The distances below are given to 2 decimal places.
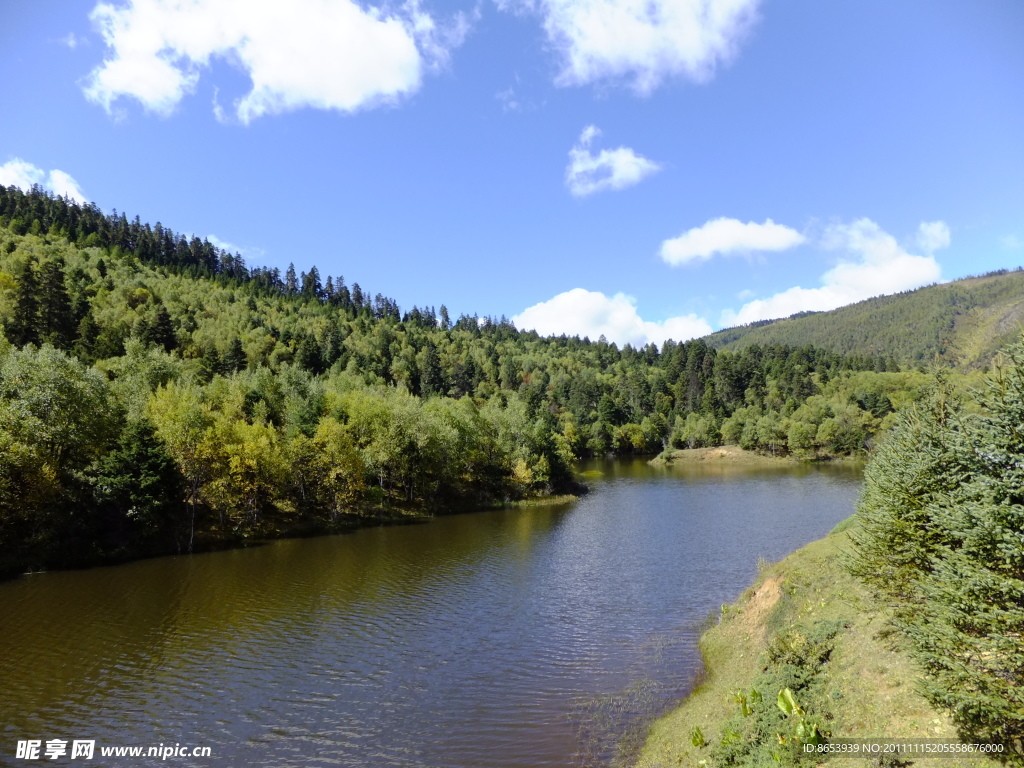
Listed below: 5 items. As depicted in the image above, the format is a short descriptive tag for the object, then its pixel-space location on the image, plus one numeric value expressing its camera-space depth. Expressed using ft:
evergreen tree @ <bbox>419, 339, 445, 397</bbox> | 568.90
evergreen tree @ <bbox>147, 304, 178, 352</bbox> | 373.61
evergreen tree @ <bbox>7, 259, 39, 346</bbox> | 315.99
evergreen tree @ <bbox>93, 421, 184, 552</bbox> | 169.48
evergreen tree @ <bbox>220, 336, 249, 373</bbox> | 396.57
